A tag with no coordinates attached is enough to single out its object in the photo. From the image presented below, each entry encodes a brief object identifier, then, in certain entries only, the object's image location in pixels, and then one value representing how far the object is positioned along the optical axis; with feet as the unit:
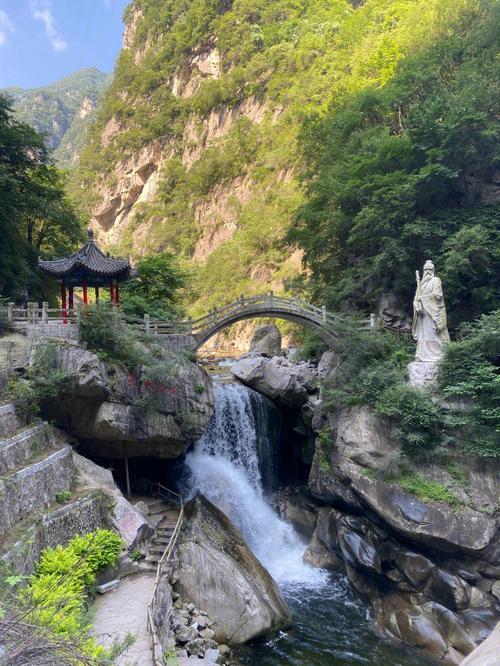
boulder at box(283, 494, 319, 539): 55.06
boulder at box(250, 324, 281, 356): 91.81
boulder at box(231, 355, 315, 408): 63.57
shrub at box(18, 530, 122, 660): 20.26
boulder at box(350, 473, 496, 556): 39.40
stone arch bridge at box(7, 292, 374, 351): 47.73
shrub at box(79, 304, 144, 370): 45.70
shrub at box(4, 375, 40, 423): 39.45
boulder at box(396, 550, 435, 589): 41.47
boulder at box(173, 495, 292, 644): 35.99
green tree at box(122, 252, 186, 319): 78.69
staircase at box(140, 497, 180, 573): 37.99
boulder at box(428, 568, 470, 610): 39.32
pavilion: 51.26
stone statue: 50.06
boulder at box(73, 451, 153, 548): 38.24
